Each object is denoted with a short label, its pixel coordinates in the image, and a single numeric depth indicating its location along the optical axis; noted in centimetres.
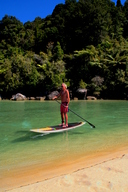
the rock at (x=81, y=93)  3111
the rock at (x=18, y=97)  3109
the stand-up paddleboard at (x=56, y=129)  730
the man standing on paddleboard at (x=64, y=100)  817
